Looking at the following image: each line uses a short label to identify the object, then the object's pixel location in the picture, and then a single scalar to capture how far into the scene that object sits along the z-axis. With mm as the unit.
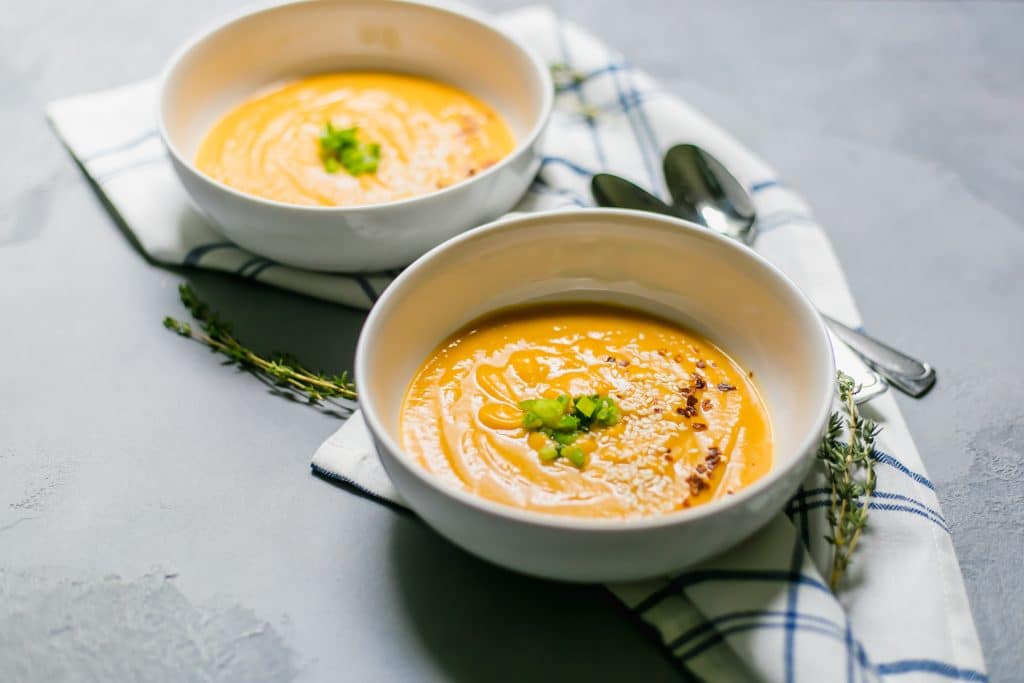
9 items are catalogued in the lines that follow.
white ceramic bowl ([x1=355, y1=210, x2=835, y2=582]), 595
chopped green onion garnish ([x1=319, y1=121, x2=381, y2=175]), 782
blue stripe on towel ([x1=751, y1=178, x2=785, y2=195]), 805
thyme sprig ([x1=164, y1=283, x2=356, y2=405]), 705
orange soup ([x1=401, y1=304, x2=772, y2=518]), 634
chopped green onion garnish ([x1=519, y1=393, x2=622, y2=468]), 644
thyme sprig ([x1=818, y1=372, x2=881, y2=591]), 641
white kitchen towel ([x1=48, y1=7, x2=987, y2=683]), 617
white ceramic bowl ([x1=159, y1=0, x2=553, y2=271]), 728
